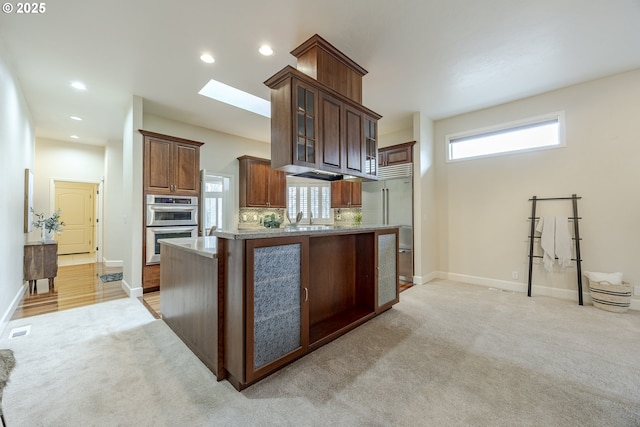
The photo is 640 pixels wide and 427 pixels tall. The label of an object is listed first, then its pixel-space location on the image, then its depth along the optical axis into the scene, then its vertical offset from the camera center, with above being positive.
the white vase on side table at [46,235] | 4.25 -0.26
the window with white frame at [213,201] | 5.02 +0.34
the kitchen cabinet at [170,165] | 4.04 +0.87
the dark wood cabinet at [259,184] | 5.68 +0.76
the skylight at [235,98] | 3.97 +1.95
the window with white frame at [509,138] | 3.91 +1.28
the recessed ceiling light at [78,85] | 3.60 +1.84
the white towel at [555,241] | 3.71 -0.34
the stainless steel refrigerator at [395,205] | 4.72 +0.23
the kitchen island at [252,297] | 1.78 -0.63
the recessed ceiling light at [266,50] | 2.86 +1.85
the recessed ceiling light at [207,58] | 3.02 +1.86
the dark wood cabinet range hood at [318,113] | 2.54 +1.10
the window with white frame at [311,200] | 6.54 +0.45
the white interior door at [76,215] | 7.01 +0.12
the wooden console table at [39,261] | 3.96 -0.63
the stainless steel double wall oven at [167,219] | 4.02 +0.00
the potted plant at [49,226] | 4.28 -0.11
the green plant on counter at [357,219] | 5.97 -0.03
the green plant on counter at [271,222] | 2.57 -0.04
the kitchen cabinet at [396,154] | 4.74 +1.18
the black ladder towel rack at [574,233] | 3.58 -0.23
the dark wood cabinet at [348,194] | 6.30 +0.57
